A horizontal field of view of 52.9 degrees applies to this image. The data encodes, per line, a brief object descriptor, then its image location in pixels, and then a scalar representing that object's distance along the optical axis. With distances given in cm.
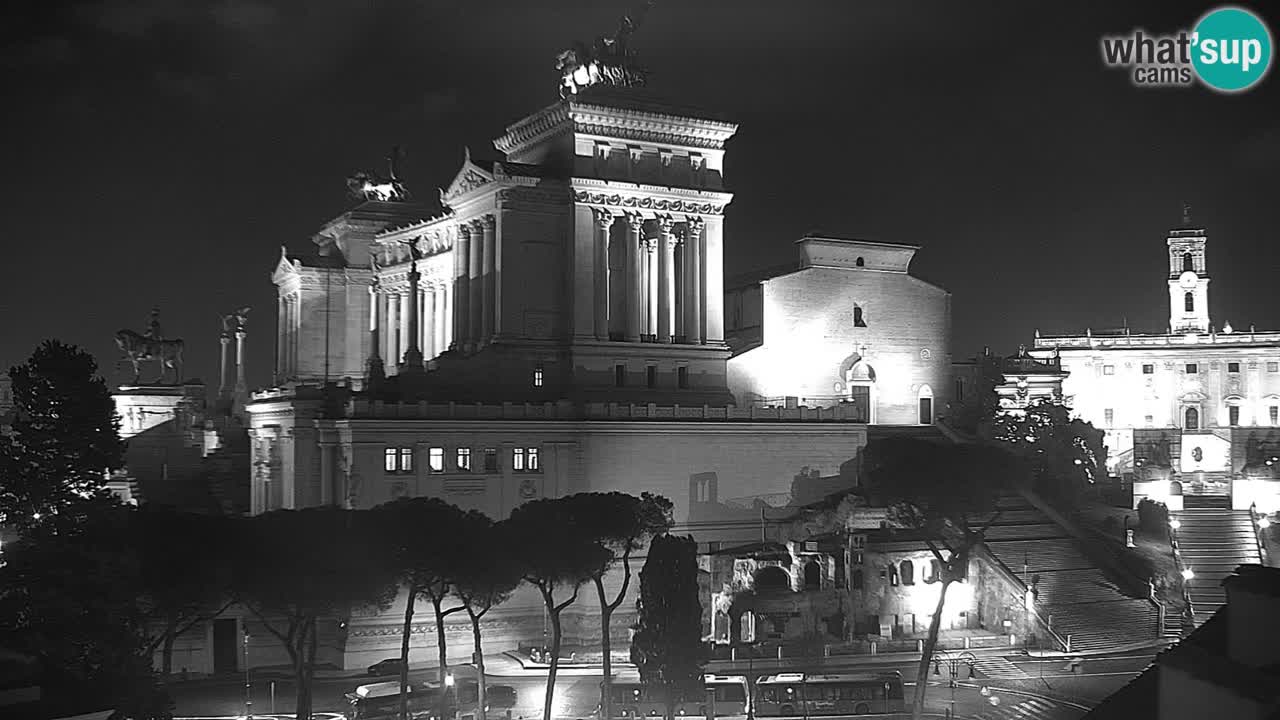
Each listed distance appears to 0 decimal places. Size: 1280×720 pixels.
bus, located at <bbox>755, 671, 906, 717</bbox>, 5375
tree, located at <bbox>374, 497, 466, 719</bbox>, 5394
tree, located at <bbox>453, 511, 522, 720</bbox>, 5404
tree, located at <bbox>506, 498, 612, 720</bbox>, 5628
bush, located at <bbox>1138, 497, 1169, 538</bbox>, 8031
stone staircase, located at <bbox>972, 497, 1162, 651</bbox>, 6794
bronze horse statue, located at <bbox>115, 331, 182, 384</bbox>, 9975
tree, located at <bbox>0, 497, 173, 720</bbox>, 4122
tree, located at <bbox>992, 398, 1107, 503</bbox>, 8462
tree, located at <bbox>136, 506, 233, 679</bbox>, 4903
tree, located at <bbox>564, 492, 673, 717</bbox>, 5889
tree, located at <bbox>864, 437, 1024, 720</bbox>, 6462
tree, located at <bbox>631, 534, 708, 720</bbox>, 5153
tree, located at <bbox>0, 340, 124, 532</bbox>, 6309
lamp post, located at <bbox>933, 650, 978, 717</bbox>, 5981
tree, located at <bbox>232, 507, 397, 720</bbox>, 5103
